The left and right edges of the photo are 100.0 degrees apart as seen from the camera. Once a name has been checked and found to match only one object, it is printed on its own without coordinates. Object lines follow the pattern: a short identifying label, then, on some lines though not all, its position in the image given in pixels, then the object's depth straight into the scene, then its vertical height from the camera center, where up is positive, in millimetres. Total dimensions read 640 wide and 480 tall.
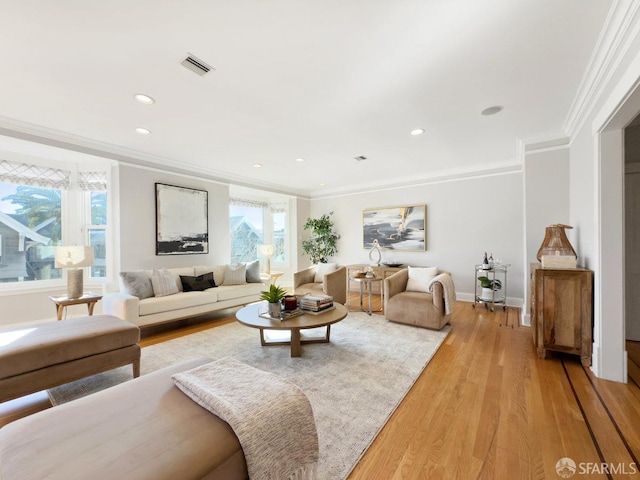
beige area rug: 1728 -1250
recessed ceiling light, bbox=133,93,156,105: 2576 +1386
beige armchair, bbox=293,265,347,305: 4422 -794
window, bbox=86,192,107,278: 4367 +100
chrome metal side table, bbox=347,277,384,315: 4439 -704
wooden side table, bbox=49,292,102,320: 3308 -762
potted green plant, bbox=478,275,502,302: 4449 -828
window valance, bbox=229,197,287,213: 6834 +950
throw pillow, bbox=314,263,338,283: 4977 -577
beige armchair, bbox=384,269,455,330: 3541 -922
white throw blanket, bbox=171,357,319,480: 1064 -753
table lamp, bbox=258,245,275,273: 6155 -270
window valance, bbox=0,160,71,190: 3732 +965
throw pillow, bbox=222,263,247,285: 4848 -650
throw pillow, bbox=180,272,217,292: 4280 -707
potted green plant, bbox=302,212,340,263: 6914 -29
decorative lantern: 2812 -58
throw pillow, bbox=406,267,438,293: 4012 -608
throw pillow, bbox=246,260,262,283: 5113 -645
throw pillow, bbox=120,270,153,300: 3648 -612
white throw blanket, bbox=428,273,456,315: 3551 -681
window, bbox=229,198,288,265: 6980 +306
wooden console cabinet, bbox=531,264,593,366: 2529 -720
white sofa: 3369 -886
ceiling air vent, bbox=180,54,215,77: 2072 +1389
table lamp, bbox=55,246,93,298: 3395 -294
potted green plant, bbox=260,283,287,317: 2918 -655
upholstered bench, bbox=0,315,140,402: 1837 -847
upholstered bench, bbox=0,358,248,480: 891 -759
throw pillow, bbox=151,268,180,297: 3877 -636
